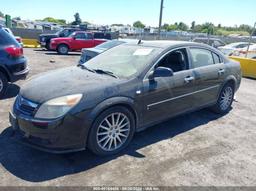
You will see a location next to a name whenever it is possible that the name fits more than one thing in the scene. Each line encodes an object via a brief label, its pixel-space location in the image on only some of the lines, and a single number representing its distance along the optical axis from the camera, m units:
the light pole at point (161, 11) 11.70
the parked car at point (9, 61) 4.32
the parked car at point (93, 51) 5.88
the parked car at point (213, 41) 16.63
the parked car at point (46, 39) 12.81
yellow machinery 7.91
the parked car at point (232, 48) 12.15
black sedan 2.36
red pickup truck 12.08
